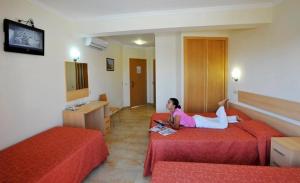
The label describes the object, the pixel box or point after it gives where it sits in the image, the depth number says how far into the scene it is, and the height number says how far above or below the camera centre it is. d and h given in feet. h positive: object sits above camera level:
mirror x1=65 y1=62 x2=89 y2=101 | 11.87 +0.11
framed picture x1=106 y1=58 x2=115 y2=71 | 18.24 +1.75
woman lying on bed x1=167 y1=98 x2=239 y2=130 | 9.38 -2.02
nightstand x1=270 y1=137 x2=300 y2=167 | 6.22 -2.52
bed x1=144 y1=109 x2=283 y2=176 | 7.74 -2.87
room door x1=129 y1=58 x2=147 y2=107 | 23.70 +0.01
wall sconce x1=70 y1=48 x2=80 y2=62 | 12.16 +1.83
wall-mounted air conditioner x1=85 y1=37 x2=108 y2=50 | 13.61 +3.02
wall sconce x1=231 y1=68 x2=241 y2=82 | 12.42 +0.42
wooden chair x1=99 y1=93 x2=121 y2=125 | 16.26 -1.44
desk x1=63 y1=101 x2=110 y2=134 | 10.77 -2.28
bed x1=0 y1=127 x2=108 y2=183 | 5.60 -2.65
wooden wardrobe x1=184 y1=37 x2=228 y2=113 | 13.82 +0.57
